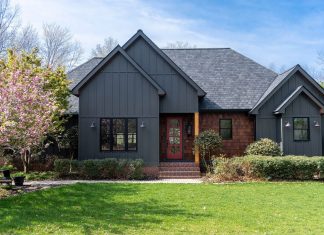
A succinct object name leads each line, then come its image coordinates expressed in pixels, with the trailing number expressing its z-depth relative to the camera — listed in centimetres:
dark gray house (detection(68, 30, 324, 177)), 1816
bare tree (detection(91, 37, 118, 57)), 5078
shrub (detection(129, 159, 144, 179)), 1687
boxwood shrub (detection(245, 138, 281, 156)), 1791
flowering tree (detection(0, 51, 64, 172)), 1094
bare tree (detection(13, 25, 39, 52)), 3981
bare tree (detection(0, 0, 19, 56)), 3600
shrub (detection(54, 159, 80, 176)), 1686
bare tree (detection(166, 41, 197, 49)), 4847
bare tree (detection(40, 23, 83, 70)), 4562
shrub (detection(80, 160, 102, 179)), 1669
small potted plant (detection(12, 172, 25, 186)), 1380
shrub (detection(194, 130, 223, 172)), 1827
